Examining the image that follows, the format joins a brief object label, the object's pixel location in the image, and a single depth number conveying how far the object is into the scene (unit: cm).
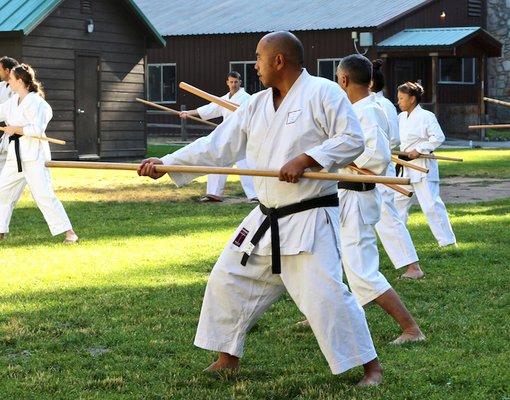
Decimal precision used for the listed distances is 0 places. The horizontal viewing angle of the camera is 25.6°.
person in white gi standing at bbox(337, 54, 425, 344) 691
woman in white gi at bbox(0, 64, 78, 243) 1172
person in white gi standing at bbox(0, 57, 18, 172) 1277
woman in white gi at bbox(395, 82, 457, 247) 1062
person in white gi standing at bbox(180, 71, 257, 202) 1623
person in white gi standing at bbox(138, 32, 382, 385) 568
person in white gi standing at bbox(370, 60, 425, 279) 898
